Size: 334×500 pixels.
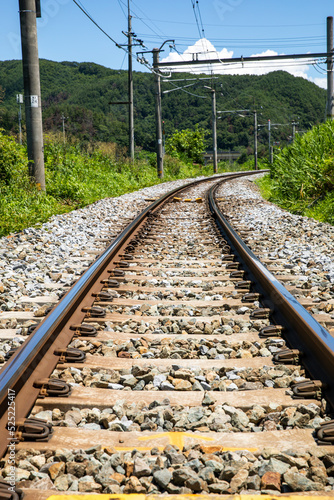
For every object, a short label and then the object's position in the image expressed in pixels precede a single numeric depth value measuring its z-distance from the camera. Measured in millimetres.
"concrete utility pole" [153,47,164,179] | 26033
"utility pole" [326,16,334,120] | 17131
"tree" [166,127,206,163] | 40938
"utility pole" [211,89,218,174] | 42119
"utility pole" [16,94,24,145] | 10831
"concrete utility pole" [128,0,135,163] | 23891
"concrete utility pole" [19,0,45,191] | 9688
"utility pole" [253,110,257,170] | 55988
